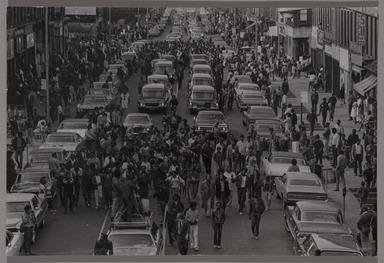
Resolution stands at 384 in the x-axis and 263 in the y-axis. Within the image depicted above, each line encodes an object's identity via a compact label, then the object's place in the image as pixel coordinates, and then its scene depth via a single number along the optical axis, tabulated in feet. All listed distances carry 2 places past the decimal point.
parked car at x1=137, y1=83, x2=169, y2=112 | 121.90
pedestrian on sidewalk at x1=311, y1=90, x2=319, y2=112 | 127.46
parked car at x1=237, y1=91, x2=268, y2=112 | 130.62
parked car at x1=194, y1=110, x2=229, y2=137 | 112.78
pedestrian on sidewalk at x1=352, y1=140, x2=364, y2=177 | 100.83
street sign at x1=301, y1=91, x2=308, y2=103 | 118.34
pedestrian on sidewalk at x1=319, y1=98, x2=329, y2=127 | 123.18
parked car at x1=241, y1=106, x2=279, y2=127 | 122.11
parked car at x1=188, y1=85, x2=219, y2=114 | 127.24
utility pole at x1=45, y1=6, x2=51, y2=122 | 122.01
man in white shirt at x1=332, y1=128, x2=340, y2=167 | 106.22
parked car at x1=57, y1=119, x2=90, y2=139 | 114.73
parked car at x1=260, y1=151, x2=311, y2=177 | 99.33
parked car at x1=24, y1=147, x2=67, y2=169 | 101.00
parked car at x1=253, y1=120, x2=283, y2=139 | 114.30
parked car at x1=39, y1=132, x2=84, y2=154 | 109.50
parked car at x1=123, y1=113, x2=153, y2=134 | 109.92
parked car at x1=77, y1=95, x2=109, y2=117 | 123.44
